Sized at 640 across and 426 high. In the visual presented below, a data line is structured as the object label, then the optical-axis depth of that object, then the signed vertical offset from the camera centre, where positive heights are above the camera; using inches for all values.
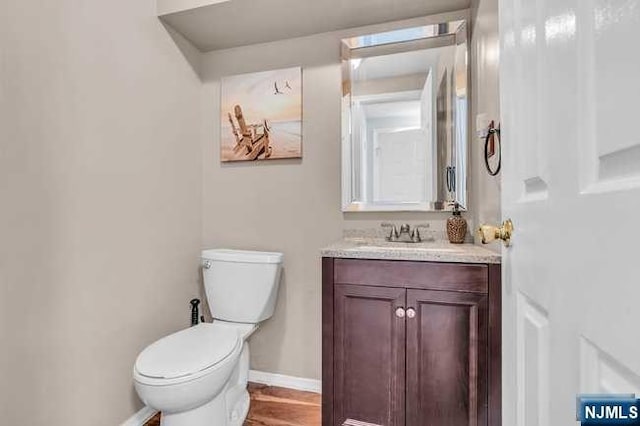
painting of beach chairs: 76.0 +23.5
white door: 14.4 +0.4
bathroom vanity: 46.3 -18.9
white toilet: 46.5 -22.7
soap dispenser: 63.1 -3.5
